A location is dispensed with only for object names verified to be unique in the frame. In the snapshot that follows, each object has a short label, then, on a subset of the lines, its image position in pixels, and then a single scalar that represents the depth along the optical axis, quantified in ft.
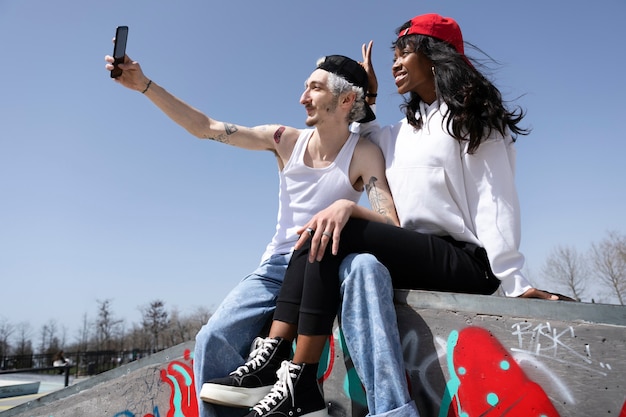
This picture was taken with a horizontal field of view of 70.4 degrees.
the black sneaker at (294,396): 5.67
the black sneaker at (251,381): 6.03
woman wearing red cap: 5.88
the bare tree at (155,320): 153.69
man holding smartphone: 7.24
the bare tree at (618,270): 84.99
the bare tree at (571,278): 91.95
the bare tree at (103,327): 149.59
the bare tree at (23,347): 155.65
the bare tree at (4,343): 137.69
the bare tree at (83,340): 157.28
